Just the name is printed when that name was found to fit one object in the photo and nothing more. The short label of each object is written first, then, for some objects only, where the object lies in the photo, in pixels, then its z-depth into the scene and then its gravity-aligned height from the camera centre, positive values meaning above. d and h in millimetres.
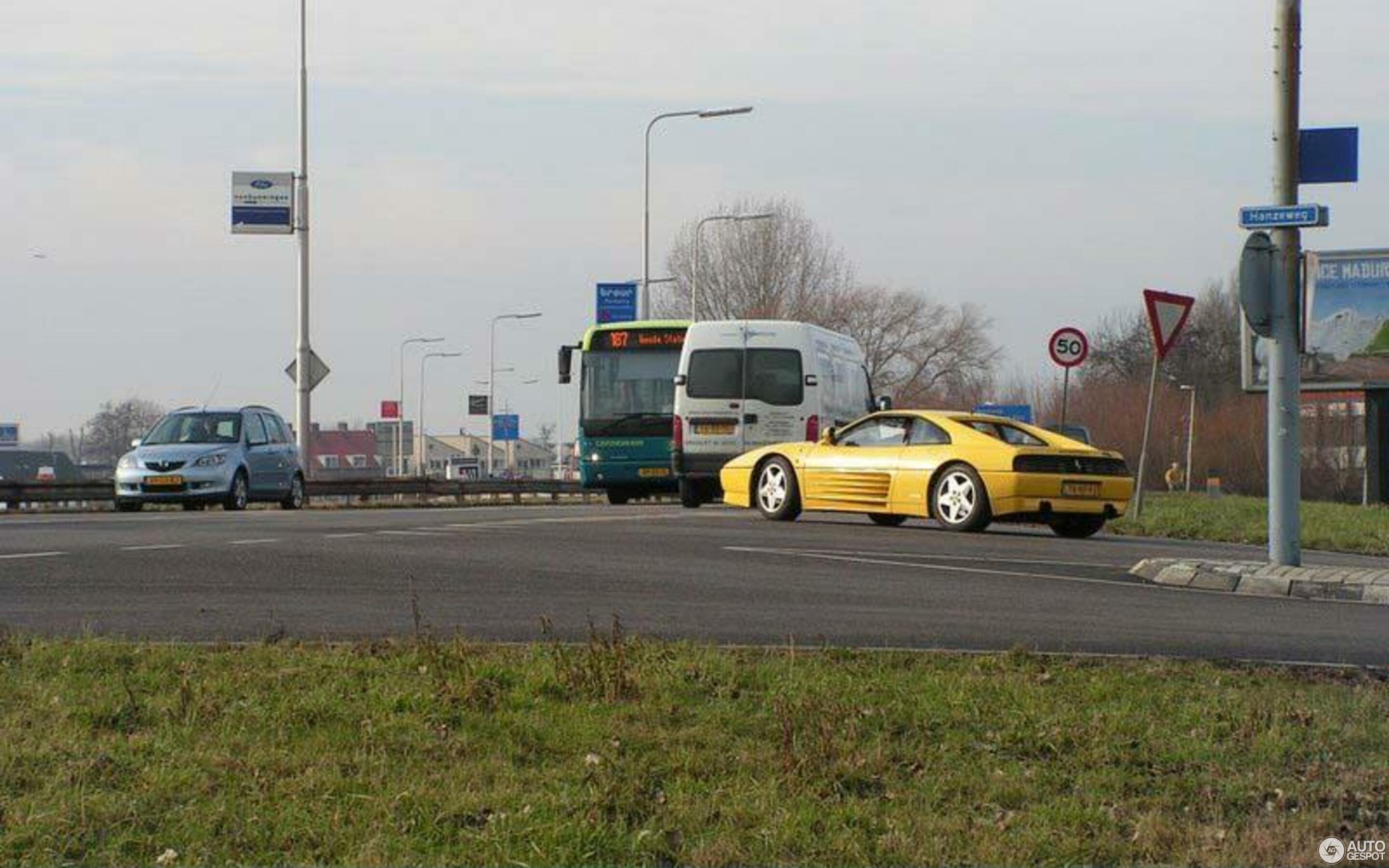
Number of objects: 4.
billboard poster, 57750 +3571
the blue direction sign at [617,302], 62781 +4387
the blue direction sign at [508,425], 121812 +221
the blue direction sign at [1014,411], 48475 +570
